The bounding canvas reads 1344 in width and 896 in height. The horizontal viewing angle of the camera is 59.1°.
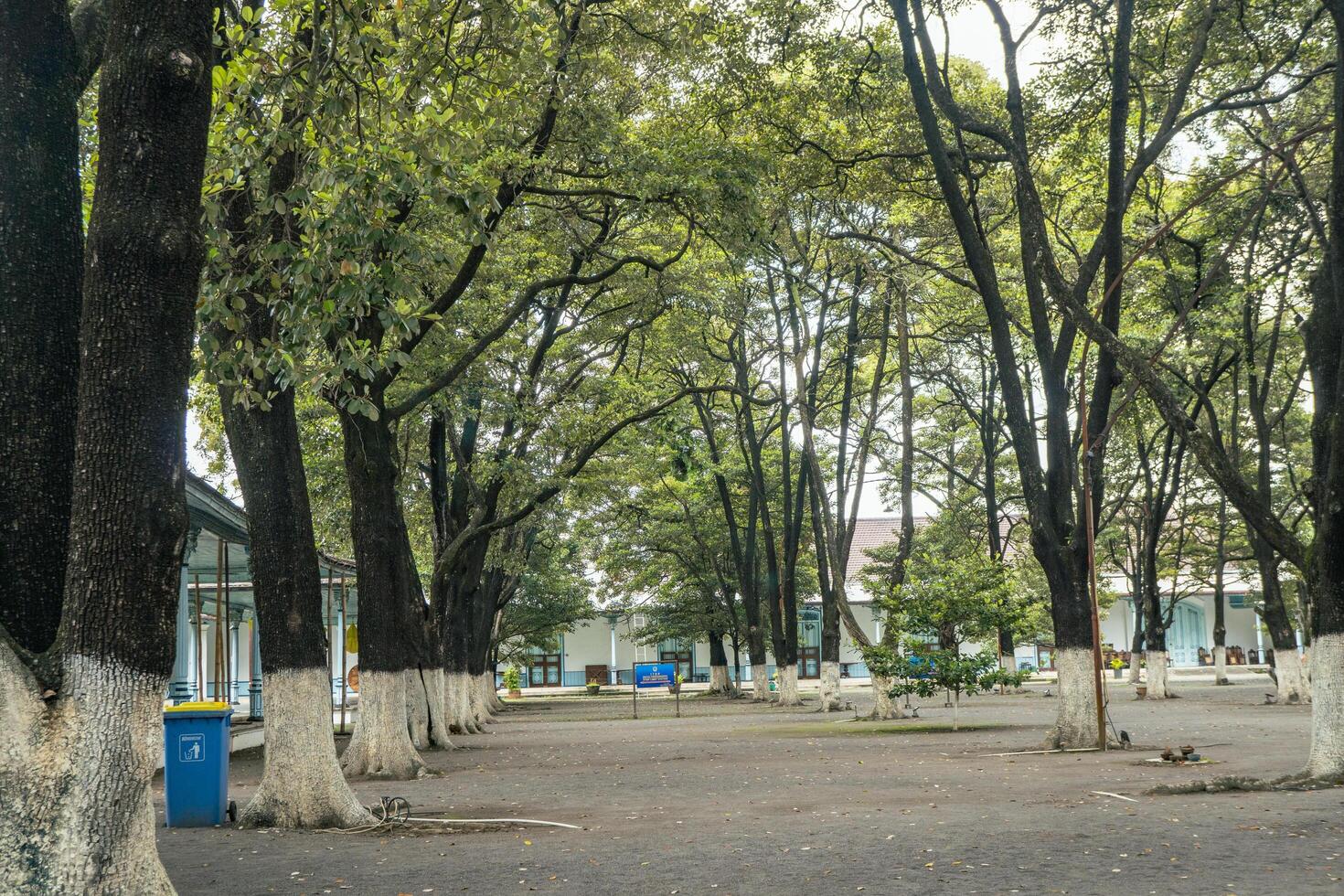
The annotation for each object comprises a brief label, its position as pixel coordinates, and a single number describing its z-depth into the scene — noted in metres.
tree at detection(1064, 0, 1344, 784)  10.69
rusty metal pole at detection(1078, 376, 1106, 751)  13.94
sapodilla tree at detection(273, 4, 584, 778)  7.18
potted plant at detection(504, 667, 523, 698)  60.43
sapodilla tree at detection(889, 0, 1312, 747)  15.29
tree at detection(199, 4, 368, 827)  9.98
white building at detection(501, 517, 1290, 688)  68.31
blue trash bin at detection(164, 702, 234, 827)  10.35
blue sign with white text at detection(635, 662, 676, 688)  47.28
